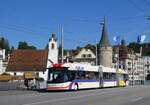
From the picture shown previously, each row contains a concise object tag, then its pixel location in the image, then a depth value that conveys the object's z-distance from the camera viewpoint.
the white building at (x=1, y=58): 114.22
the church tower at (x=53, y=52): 126.03
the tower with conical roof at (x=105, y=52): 146.00
